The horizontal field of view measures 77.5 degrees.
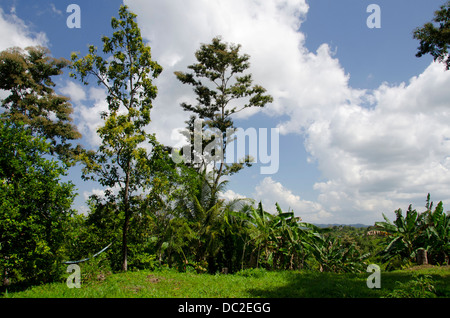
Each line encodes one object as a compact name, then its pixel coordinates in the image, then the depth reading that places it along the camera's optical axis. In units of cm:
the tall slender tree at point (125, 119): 928
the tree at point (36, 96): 1683
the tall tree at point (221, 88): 1909
